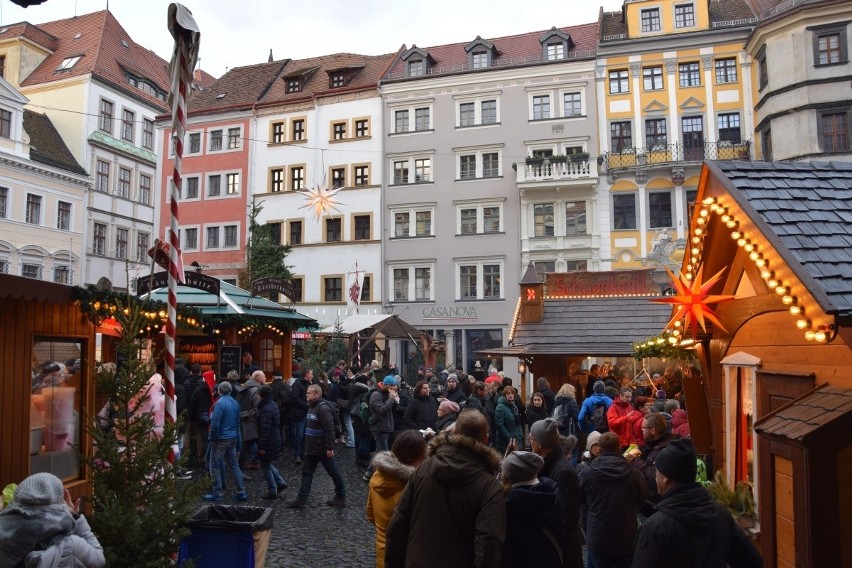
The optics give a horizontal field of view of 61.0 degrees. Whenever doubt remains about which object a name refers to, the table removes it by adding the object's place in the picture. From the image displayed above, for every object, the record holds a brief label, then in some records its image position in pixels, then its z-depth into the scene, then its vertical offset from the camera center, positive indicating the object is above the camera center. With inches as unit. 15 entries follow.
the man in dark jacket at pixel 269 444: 395.5 -60.5
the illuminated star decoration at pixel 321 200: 1449.3 +267.7
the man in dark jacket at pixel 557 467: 202.2 -38.2
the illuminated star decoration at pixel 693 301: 259.8 +11.6
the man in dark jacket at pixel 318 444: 365.1 -55.7
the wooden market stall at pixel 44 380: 267.7 -18.3
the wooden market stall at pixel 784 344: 166.4 -3.5
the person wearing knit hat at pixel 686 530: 142.3 -39.3
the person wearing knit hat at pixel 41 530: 152.2 -41.4
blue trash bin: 210.2 -60.9
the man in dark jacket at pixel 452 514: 151.9 -38.8
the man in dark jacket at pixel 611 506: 213.3 -51.6
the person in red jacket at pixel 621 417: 366.6 -43.0
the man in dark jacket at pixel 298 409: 500.7 -52.1
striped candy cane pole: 208.8 +74.8
